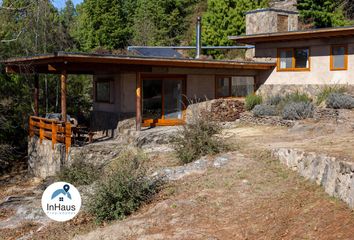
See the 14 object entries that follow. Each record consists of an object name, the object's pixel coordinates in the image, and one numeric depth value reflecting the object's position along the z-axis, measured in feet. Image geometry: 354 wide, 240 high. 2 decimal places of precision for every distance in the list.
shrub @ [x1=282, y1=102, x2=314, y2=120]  58.65
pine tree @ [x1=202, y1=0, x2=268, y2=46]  120.57
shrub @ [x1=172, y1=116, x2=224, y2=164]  39.61
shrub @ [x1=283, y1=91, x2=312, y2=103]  65.87
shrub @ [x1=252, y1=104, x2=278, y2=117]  63.67
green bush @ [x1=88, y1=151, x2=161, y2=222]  30.17
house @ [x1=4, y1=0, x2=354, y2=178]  58.29
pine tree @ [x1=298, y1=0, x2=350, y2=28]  107.76
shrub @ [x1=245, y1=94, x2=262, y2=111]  69.46
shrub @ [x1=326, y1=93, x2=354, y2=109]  58.95
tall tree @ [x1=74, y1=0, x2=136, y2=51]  159.63
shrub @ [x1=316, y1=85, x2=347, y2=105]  64.13
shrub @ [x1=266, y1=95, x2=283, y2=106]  67.51
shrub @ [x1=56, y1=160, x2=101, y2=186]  41.60
